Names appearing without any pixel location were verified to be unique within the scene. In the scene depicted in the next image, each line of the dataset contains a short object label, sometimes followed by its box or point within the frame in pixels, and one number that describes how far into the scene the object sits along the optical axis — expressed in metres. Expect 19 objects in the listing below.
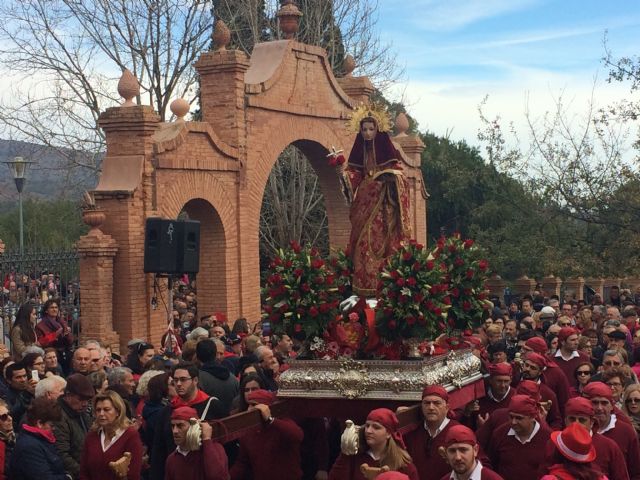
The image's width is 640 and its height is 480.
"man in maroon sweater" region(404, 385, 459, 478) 8.01
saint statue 11.17
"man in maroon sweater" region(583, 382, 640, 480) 8.30
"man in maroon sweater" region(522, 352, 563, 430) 9.63
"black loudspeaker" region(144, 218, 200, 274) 16.33
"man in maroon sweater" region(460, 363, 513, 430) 9.61
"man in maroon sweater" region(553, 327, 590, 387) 11.82
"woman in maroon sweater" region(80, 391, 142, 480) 7.74
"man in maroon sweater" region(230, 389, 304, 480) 8.70
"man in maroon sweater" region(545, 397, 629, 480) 7.57
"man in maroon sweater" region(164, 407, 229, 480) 7.46
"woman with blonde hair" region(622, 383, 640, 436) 9.33
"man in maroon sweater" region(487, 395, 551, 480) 8.05
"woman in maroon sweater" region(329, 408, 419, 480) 7.04
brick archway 17.59
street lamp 19.71
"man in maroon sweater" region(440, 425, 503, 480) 6.56
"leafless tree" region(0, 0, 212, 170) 29.17
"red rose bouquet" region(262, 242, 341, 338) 9.87
